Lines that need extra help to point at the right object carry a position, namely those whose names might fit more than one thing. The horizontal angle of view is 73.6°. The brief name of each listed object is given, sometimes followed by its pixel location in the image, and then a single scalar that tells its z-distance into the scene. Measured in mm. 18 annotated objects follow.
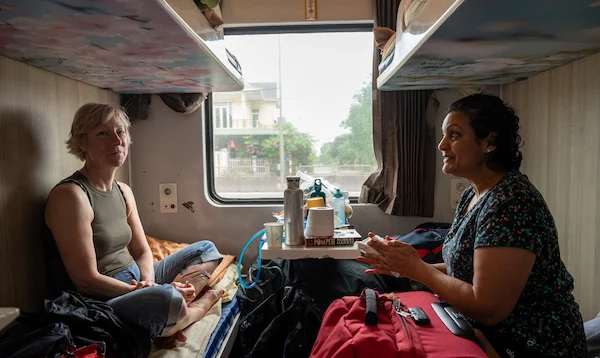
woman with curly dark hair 1097
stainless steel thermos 1815
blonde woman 1482
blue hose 2185
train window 2701
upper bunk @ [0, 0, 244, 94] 1087
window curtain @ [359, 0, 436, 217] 2504
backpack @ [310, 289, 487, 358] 1096
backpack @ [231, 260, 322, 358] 1876
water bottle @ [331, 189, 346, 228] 2228
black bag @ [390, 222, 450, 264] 2080
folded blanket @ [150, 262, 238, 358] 1509
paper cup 1808
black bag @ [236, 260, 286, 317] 2180
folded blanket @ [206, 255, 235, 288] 2099
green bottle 2160
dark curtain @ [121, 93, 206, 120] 2570
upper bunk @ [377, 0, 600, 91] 1116
